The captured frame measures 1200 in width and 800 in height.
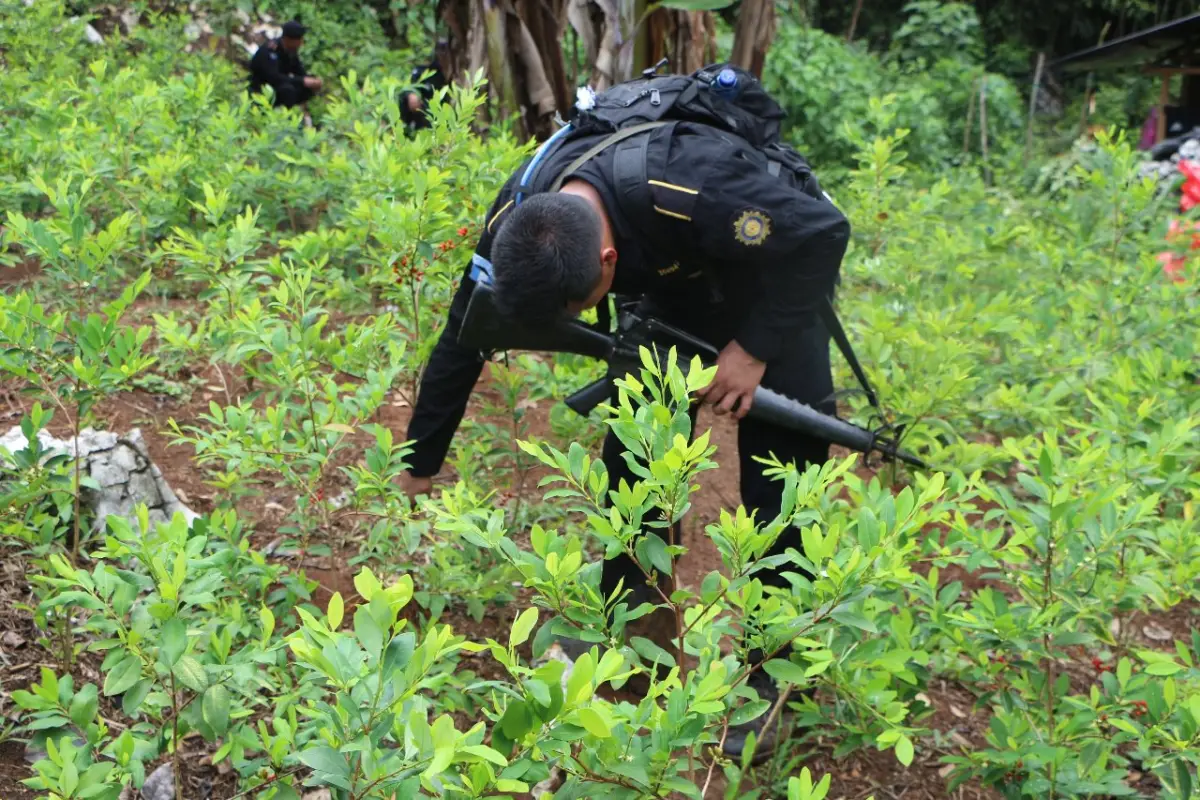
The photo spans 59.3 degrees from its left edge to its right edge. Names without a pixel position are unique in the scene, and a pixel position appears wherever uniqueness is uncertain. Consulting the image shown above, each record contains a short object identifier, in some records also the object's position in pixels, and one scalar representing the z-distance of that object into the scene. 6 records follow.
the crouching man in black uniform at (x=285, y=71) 8.16
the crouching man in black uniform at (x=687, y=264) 2.23
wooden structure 10.62
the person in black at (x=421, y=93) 5.74
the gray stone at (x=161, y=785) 2.07
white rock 2.56
